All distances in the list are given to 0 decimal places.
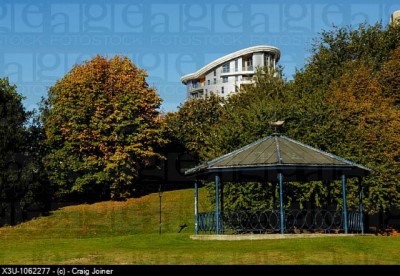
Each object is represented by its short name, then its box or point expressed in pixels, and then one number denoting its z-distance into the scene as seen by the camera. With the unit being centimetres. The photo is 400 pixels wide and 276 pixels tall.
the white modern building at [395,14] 9024
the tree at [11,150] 4828
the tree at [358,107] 3712
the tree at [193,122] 6788
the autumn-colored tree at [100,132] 5609
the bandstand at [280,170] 2553
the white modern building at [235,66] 11819
